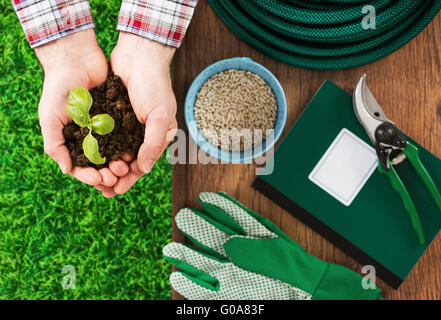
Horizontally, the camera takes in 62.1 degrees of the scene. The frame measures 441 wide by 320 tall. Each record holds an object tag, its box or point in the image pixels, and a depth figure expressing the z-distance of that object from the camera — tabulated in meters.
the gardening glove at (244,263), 0.83
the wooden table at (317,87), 0.79
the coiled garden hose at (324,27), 0.75
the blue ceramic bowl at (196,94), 0.75
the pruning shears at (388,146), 0.76
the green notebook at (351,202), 0.80
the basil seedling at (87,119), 0.61
